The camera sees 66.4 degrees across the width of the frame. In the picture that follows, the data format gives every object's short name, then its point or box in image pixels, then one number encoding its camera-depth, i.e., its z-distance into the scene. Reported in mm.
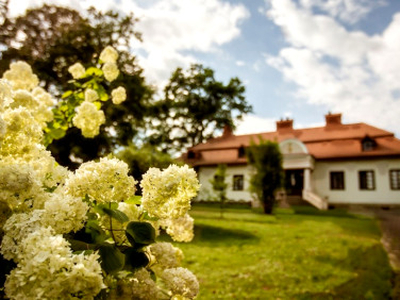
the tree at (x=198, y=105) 39125
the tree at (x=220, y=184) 16234
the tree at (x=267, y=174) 17859
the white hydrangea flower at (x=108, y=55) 3279
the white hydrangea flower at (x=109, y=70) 3145
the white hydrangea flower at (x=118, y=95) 3356
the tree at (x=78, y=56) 16188
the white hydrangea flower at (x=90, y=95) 2873
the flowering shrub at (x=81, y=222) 831
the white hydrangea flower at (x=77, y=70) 3274
